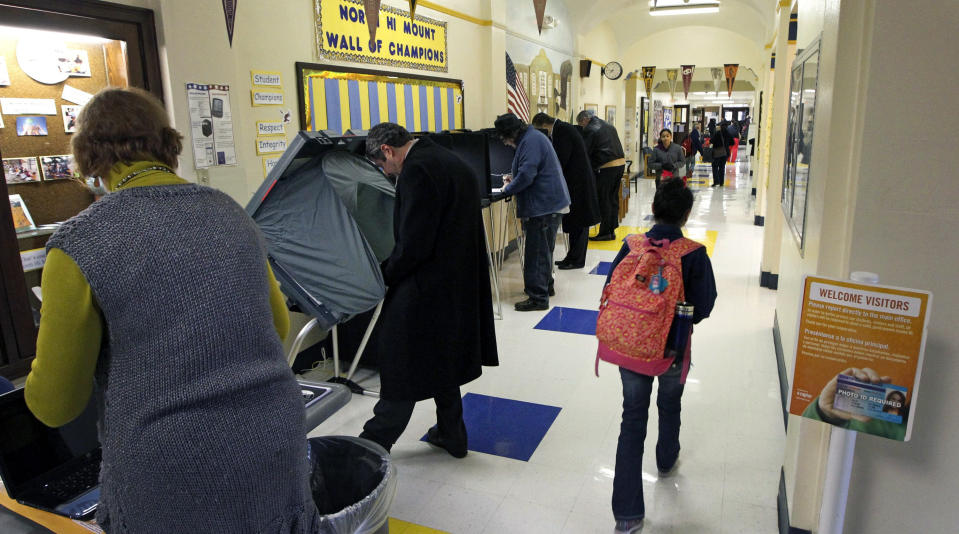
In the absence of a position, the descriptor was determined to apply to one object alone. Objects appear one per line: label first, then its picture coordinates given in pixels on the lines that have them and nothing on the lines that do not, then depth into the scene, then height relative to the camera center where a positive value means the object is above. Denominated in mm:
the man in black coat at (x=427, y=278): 2387 -537
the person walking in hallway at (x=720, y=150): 13216 -379
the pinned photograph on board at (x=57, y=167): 2832 -98
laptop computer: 1332 -697
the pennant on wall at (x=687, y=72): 14331 +1329
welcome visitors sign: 1452 -524
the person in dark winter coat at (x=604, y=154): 6949 -223
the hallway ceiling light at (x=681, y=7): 11172 +2239
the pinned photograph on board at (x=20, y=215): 2711 -293
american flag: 7172 +453
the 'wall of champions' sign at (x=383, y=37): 4355 +764
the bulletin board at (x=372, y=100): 4219 +290
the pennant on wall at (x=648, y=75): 14469 +1302
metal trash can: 1826 -946
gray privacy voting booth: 2846 -427
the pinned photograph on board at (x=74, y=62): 2857 +364
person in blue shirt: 4891 -467
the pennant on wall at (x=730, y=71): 13969 +1310
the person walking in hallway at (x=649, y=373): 2143 -824
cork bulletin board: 2689 +60
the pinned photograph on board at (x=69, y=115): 2895 +129
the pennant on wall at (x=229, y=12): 3285 +654
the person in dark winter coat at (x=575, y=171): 5688 -323
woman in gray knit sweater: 1093 -353
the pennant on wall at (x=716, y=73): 17400 +1598
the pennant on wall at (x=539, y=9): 6375 +1254
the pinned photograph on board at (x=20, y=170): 2688 -105
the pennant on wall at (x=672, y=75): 15773 +1415
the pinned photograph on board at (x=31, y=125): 2730 +85
